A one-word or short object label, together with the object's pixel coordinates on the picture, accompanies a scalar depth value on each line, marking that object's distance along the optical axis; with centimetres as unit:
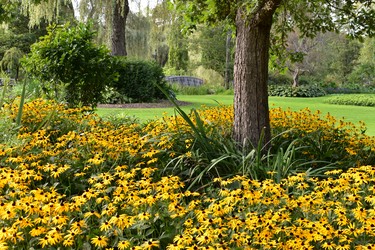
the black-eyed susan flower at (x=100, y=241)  207
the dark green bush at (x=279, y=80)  2865
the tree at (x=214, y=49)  2950
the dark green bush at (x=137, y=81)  1322
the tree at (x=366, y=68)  3032
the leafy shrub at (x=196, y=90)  2172
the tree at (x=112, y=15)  1293
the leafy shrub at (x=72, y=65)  680
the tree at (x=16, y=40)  2594
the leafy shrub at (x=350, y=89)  2648
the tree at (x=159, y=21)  1297
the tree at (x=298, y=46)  2623
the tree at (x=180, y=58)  3231
